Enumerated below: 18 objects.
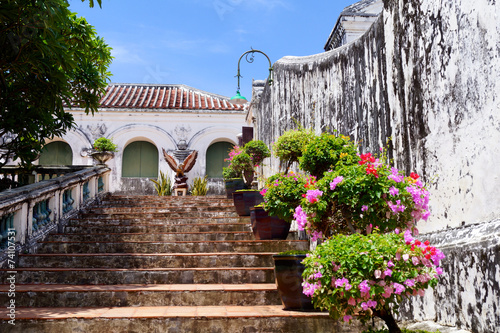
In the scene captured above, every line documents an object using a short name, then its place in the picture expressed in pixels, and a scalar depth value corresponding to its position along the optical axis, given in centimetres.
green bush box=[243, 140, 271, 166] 894
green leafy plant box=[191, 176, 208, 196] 1417
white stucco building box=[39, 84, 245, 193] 1590
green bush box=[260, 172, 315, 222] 456
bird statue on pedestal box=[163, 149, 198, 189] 1413
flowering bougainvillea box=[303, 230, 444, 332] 266
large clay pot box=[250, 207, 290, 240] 654
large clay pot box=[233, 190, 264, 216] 794
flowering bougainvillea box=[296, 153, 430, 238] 319
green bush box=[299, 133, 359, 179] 430
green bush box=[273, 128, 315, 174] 590
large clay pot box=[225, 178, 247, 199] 1016
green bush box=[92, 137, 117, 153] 1214
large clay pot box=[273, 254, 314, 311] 451
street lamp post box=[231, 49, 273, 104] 935
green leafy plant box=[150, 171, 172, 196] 1489
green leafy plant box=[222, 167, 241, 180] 1000
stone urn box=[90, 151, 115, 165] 1217
